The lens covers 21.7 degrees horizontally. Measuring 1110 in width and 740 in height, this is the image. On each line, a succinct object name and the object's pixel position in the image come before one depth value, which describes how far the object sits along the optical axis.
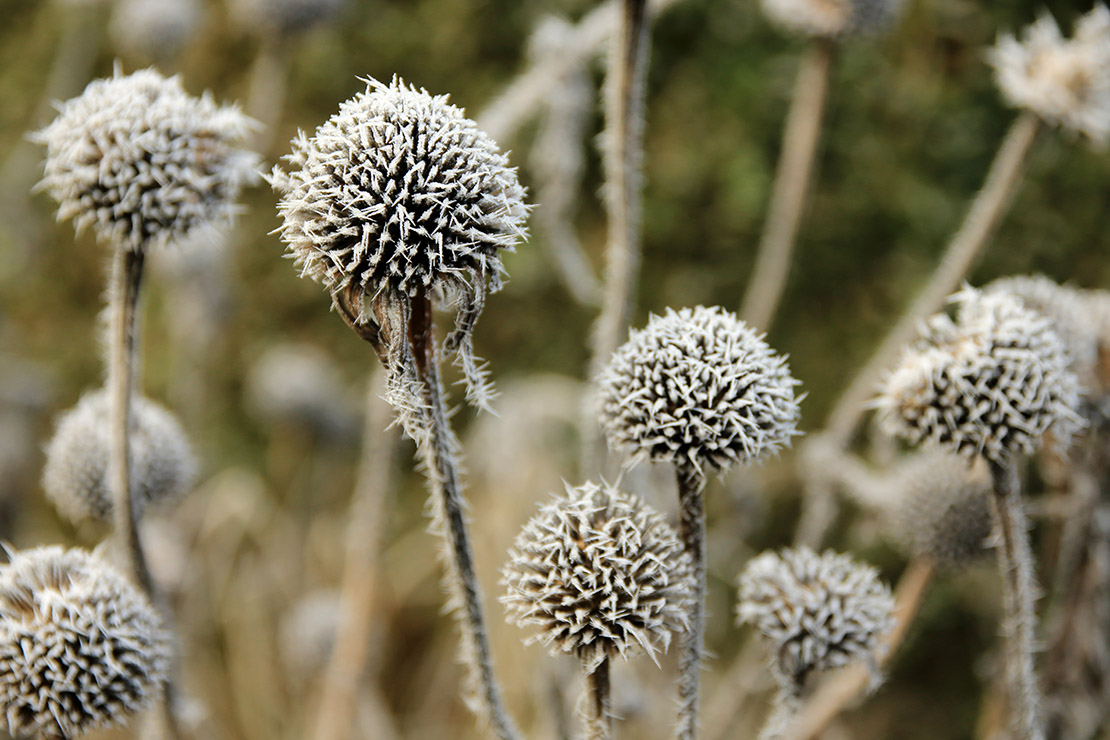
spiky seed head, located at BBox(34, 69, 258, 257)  0.40
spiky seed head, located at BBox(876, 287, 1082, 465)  0.40
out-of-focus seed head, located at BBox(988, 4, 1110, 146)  0.44
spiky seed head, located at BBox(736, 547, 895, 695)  0.40
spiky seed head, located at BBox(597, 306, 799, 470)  0.38
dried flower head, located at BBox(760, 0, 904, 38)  0.47
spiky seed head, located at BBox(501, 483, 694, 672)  0.38
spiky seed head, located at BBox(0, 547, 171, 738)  0.39
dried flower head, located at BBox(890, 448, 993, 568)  0.42
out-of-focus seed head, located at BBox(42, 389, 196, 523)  0.42
